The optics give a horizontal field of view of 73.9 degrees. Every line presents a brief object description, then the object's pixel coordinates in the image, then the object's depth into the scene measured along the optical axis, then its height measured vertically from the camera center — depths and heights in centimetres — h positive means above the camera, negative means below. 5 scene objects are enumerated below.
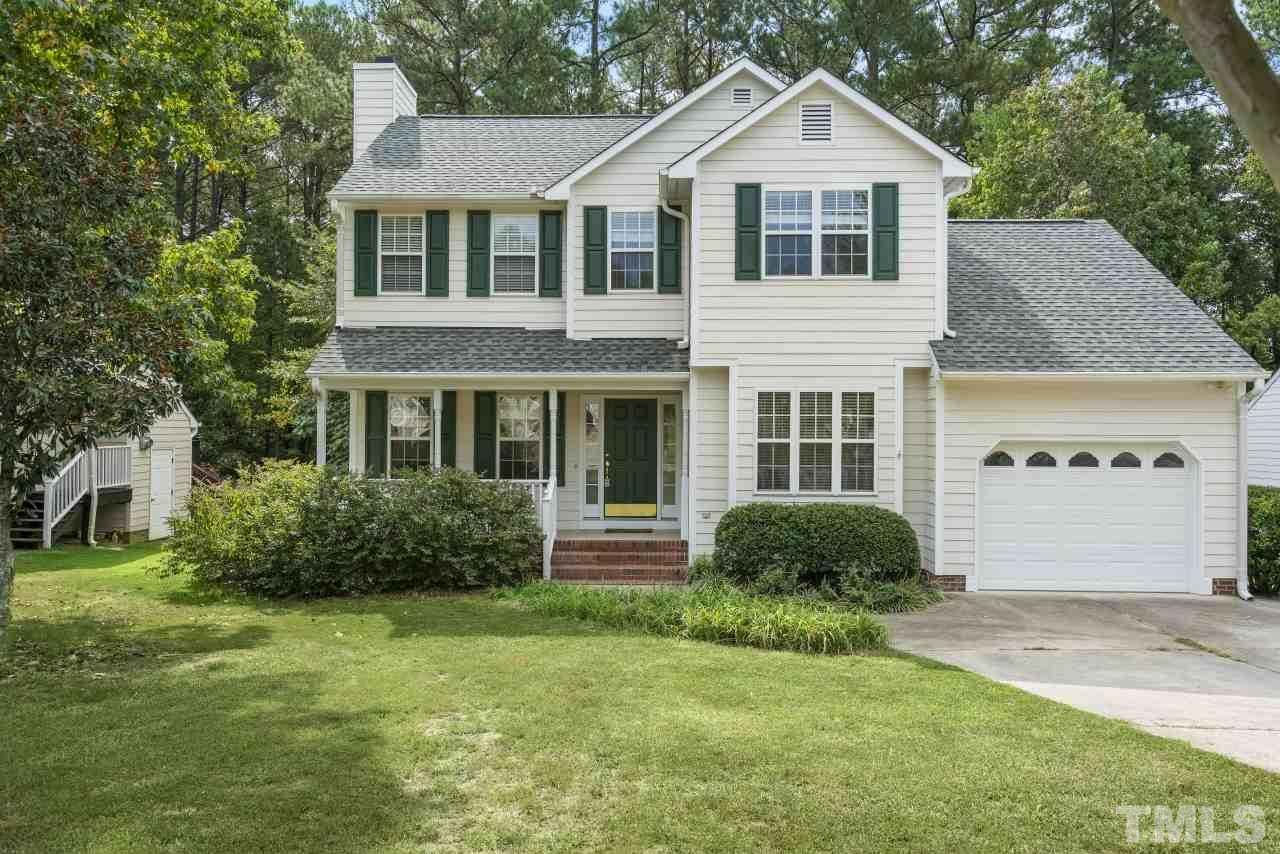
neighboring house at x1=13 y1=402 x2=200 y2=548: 1644 -115
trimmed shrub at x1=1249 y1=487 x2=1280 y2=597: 1196 -147
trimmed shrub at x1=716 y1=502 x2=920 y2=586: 1120 -135
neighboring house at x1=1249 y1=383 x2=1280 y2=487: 1678 +12
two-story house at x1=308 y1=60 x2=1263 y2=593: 1191 +109
